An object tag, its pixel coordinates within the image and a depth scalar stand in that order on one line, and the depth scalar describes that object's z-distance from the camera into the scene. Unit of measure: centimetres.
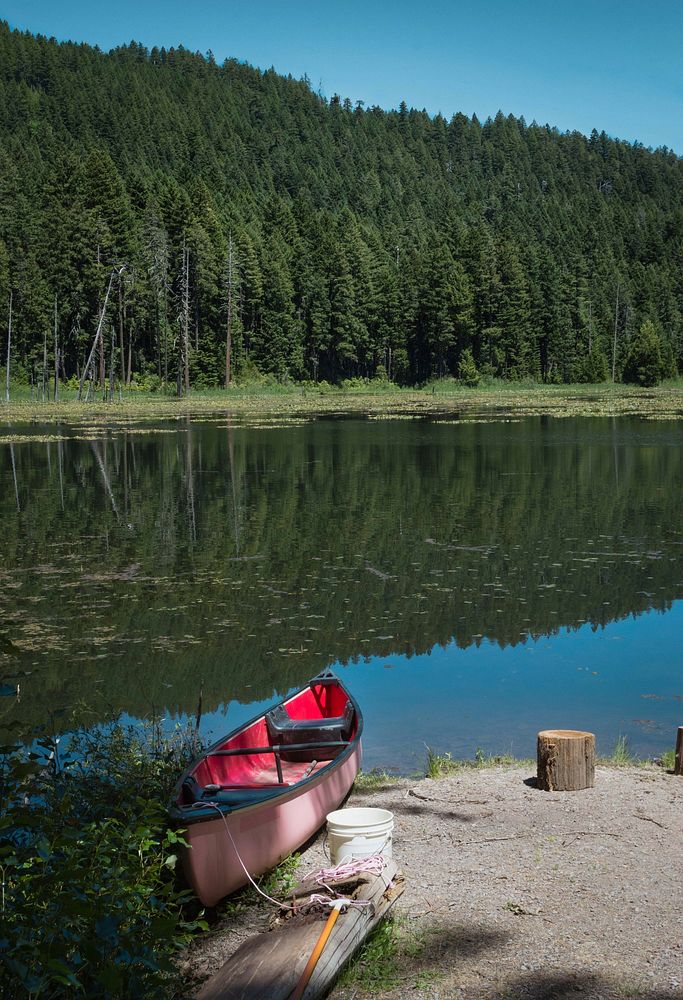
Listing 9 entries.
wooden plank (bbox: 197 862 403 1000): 521
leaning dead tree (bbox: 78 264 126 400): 7100
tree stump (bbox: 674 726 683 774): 836
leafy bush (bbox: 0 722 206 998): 435
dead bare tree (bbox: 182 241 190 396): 7800
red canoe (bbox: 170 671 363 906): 638
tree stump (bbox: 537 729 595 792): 809
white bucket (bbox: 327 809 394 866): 662
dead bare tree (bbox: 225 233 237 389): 8331
